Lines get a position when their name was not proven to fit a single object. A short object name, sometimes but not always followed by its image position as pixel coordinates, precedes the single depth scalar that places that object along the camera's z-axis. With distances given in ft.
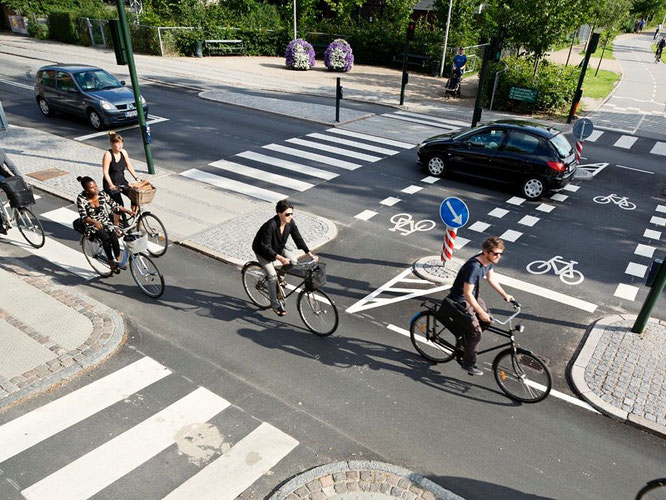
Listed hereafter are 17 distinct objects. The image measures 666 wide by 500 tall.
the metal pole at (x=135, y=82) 34.78
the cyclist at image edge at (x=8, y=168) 29.45
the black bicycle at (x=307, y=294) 22.08
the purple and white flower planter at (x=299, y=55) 97.60
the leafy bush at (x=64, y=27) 120.47
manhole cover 40.81
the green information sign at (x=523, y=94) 67.88
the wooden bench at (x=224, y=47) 109.91
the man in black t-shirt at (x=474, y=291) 18.38
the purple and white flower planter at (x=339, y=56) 96.84
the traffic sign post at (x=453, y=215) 26.43
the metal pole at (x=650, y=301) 21.67
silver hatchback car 53.78
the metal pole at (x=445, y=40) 90.01
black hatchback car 38.73
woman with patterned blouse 25.43
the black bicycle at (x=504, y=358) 19.48
